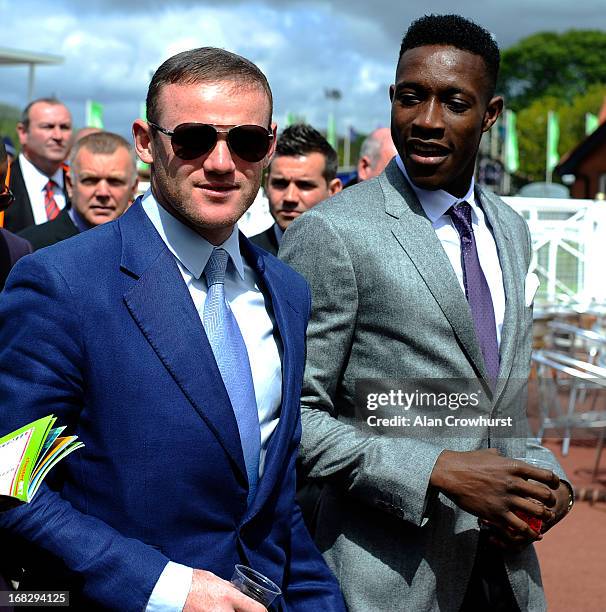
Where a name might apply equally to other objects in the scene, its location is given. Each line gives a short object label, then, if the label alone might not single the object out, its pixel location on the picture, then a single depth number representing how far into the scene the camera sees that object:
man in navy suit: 1.83
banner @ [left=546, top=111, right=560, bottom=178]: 42.78
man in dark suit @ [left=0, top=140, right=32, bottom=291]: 3.33
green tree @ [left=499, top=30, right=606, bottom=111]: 90.62
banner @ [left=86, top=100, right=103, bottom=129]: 19.67
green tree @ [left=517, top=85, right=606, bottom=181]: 65.69
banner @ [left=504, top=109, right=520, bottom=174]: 41.38
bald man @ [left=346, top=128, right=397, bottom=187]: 6.11
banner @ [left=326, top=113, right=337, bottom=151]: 51.09
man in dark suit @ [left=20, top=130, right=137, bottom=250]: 5.97
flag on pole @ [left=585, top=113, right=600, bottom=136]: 42.37
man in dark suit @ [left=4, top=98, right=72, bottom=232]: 7.72
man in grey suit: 2.33
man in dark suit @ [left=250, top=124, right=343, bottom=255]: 5.74
